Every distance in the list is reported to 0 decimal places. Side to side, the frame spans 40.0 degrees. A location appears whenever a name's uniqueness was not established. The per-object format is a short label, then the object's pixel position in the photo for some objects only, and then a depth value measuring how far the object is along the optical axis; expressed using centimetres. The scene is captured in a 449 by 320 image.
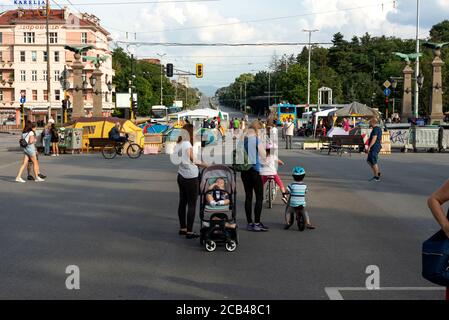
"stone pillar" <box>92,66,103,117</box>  4962
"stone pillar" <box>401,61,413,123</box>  4619
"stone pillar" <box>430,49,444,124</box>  4069
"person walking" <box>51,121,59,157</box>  2995
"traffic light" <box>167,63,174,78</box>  5180
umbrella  4022
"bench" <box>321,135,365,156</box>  3016
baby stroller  866
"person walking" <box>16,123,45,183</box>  1764
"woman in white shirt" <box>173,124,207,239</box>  948
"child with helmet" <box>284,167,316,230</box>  1019
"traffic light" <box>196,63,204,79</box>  5200
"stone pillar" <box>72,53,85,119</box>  4354
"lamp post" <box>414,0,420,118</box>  4578
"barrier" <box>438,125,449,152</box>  3189
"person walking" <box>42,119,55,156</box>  3009
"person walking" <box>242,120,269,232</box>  1006
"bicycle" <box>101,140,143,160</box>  2781
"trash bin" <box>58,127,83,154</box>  3123
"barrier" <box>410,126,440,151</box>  3216
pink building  9356
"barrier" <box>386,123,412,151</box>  3303
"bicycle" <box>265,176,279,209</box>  1262
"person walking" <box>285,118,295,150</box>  3594
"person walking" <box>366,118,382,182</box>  1750
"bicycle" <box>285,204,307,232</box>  1017
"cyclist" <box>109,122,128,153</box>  2819
